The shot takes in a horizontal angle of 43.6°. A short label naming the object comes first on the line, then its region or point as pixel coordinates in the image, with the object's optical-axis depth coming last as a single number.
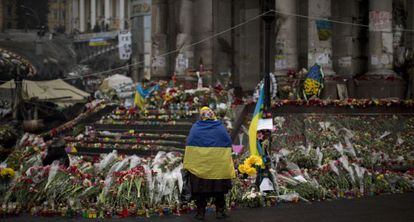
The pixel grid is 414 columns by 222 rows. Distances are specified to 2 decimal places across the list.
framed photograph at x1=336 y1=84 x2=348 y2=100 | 19.63
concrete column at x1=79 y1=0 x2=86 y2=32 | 97.38
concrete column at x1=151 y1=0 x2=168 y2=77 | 25.70
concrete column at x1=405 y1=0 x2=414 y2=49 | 22.80
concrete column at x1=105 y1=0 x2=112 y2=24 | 93.25
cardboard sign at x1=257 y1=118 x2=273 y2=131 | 11.29
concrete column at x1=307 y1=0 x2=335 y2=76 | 19.81
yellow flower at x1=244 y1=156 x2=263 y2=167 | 10.90
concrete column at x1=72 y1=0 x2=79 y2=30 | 96.88
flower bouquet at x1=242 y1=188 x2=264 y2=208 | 10.62
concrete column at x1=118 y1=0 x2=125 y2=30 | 89.99
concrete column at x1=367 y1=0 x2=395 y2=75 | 19.94
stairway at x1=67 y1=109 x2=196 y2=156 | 17.48
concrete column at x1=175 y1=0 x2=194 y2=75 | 24.11
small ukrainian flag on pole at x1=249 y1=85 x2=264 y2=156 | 11.27
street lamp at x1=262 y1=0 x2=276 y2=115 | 11.53
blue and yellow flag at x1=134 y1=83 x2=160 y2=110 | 22.94
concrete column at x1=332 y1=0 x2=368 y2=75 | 21.47
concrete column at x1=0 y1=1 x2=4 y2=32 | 69.56
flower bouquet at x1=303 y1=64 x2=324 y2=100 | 19.06
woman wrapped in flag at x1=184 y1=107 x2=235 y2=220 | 9.38
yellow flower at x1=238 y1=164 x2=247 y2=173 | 11.01
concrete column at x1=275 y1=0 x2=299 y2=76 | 20.16
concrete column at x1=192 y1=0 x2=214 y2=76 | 24.08
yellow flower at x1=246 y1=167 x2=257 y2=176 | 10.93
